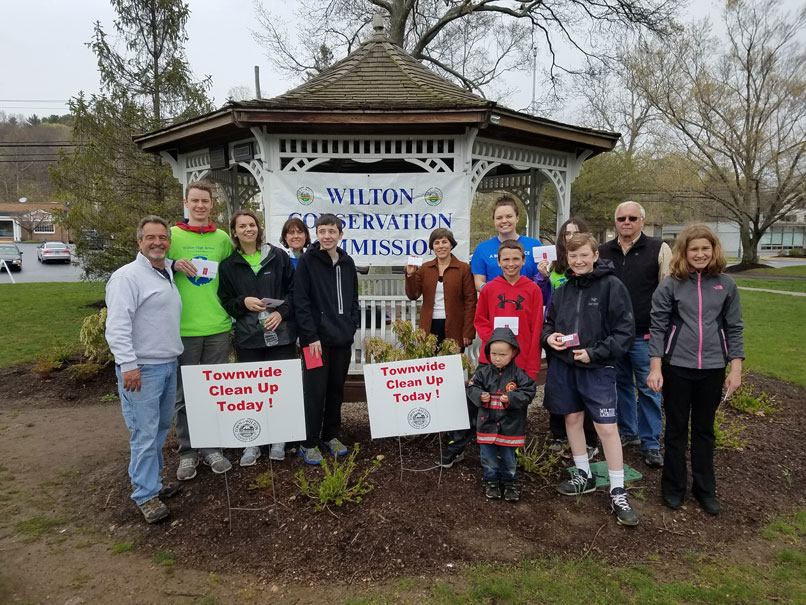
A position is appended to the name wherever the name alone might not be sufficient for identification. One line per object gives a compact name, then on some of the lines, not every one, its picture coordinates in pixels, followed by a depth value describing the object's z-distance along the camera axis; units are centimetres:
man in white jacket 303
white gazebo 493
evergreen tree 1065
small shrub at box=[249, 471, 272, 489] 359
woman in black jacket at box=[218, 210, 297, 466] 368
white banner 544
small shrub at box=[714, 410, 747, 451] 443
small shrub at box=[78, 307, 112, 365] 668
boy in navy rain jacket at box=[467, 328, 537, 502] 340
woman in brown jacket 425
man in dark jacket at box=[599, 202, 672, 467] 388
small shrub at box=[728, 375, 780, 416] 544
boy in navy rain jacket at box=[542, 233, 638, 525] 321
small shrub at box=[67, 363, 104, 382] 668
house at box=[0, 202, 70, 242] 5406
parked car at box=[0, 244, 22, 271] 2709
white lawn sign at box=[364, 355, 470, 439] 363
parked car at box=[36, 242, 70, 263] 3269
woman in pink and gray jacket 320
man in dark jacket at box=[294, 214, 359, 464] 375
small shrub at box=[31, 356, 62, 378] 686
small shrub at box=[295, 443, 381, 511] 332
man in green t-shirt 358
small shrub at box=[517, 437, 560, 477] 382
